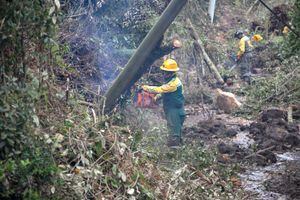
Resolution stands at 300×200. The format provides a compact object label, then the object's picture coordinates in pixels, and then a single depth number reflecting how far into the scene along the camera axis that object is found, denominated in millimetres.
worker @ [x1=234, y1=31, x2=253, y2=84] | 26163
